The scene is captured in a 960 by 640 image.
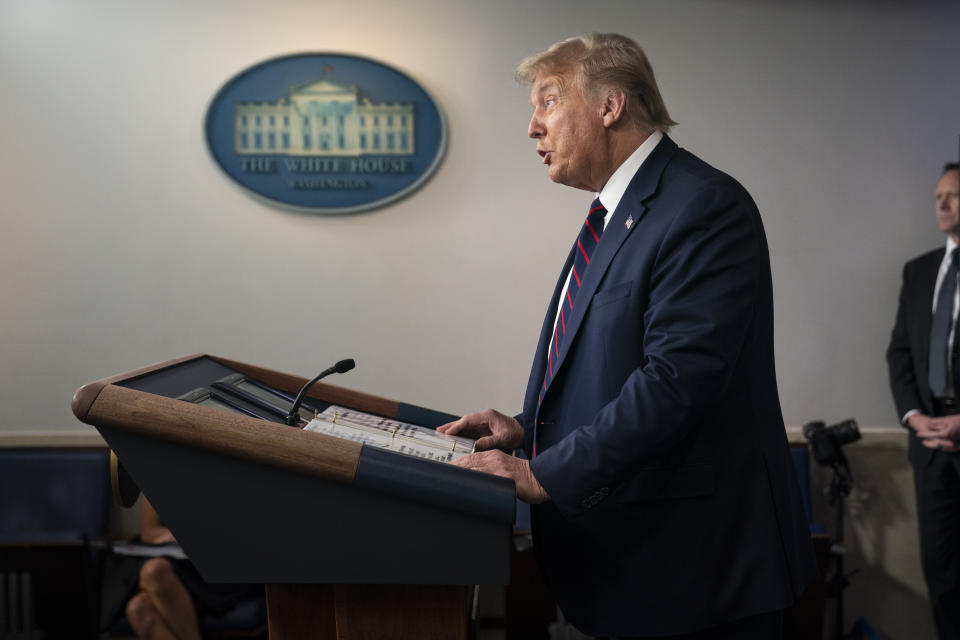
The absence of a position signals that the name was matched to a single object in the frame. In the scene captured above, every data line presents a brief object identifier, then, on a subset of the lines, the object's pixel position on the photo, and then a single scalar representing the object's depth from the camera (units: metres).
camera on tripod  2.98
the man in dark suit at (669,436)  1.14
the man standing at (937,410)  2.83
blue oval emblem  3.08
